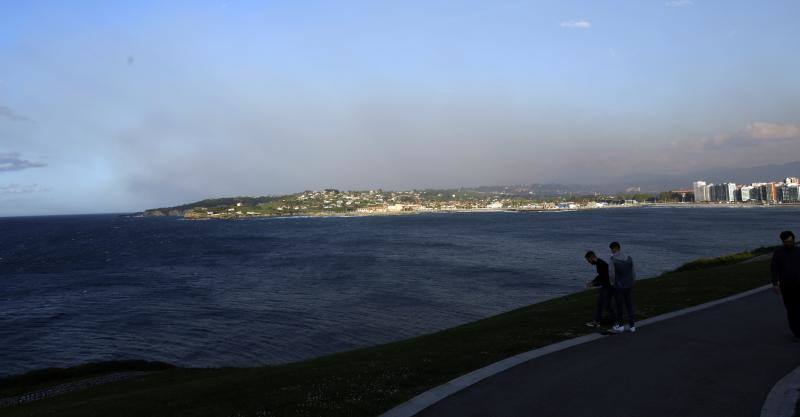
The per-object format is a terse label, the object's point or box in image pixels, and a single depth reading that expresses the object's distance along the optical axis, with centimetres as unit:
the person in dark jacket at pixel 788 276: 970
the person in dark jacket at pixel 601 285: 1202
